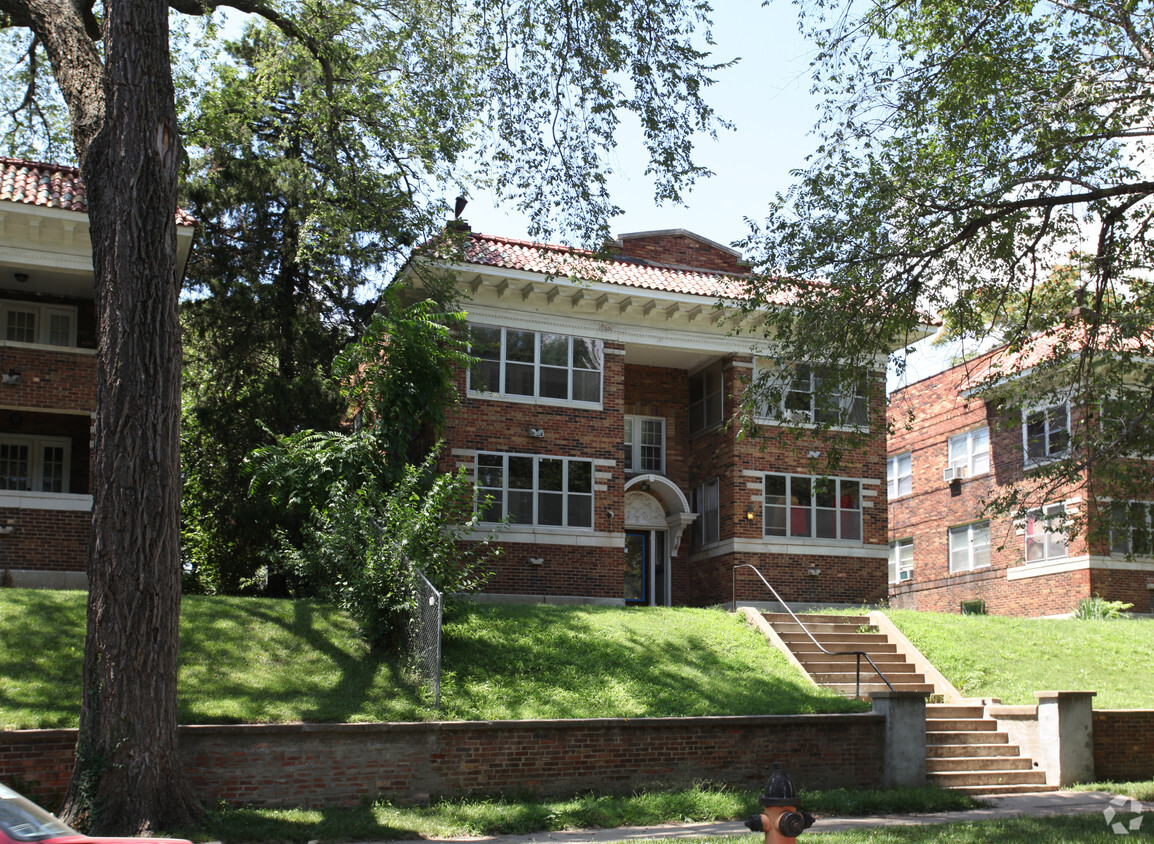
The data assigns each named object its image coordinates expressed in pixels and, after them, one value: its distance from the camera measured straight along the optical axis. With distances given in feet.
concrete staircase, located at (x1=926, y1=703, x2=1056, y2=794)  47.91
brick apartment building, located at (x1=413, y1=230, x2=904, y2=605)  76.07
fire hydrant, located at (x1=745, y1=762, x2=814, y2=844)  17.79
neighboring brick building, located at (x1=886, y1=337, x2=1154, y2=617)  86.84
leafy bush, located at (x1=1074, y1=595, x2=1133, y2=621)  80.69
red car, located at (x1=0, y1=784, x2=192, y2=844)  16.24
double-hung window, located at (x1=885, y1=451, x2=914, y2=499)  112.47
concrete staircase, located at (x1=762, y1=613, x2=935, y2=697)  58.18
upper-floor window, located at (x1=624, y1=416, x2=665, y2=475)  87.35
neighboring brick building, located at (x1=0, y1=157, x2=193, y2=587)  63.72
